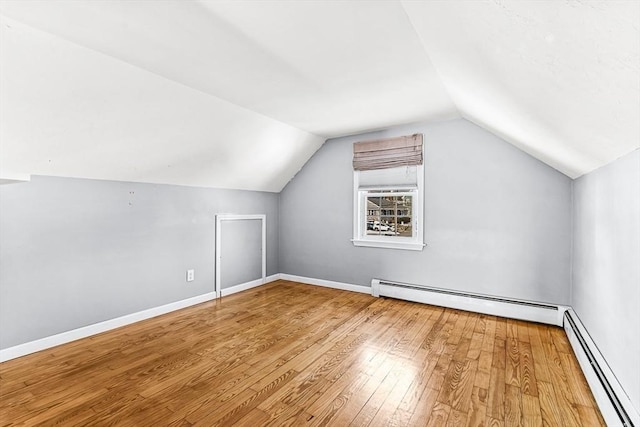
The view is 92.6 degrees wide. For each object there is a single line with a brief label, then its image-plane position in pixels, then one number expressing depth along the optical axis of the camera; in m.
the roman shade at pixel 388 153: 3.85
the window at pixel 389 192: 3.88
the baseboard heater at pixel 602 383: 1.47
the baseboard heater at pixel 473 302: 3.08
